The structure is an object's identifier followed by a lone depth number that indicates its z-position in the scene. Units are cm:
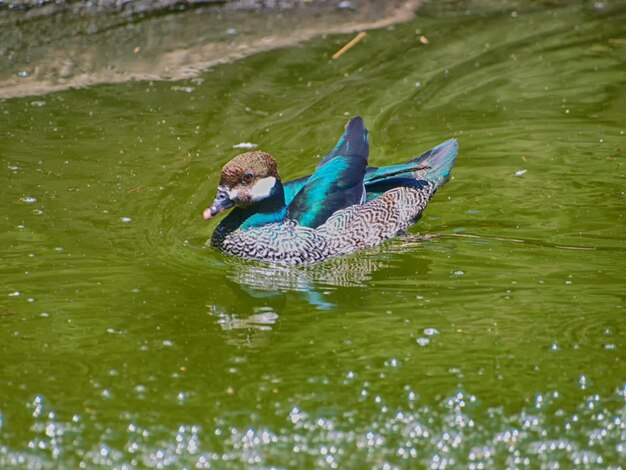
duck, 1547
